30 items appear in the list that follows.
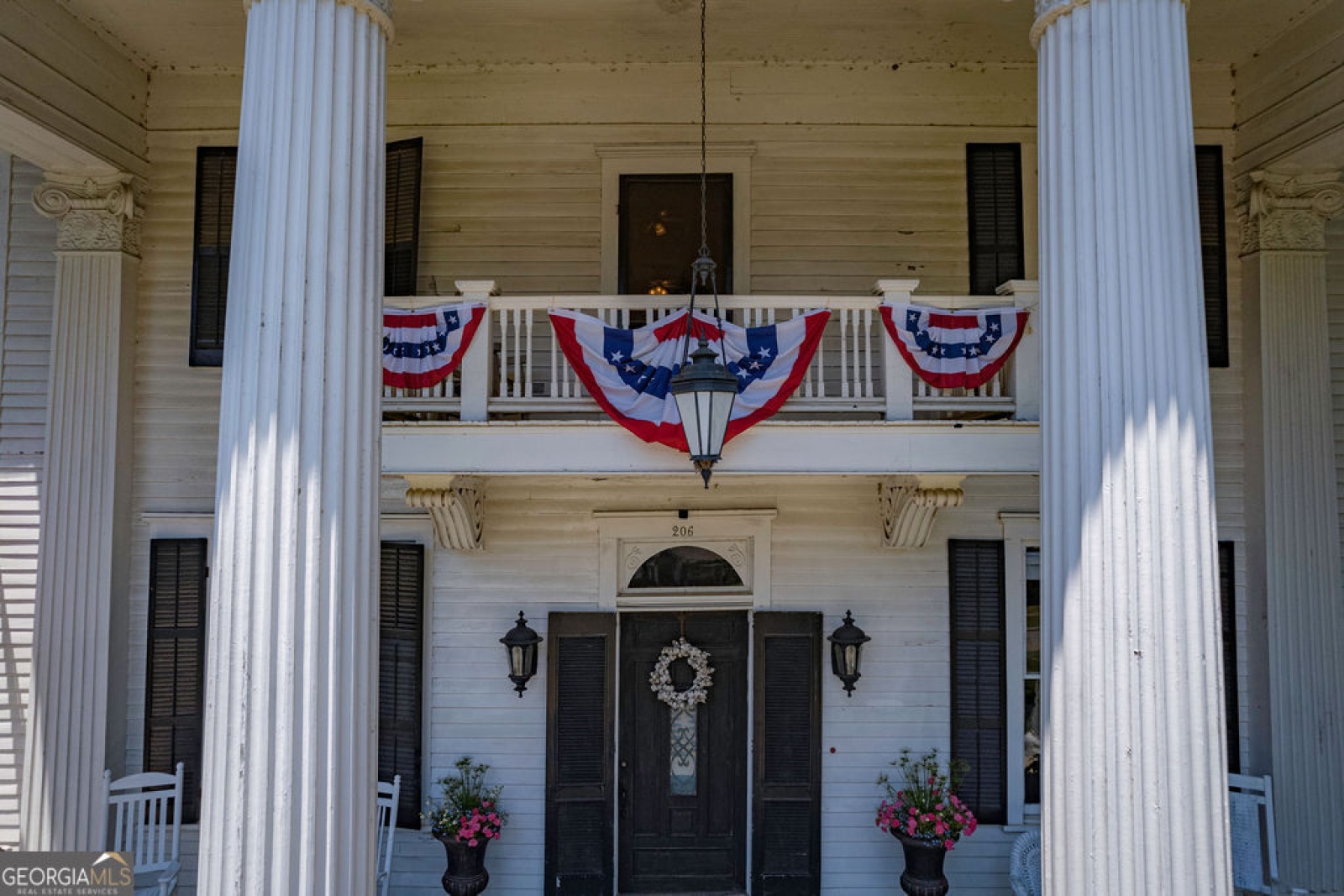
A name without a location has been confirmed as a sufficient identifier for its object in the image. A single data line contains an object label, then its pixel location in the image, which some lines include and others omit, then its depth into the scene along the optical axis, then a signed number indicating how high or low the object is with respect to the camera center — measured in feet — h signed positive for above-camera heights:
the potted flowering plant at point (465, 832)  24.45 -7.13
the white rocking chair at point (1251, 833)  24.35 -6.97
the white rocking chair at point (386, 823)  24.09 -7.03
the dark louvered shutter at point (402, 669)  26.12 -3.07
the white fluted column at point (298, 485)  13.33 +1.12
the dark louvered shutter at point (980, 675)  26.35 -3.12
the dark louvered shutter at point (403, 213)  26.73 +9.97
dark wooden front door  26.61 -5.90
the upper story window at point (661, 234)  27.61 +9.70
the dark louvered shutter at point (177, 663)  26.53 -2.96
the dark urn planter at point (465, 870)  24.43 -8.14
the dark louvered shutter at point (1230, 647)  26.32 -2.24
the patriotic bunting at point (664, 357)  21.90 +4.88
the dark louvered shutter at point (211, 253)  27.37 +8.99
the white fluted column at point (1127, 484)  13.67 +1.27
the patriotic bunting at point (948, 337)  22.58 +5.50
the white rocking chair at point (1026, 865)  23.80 -7.72
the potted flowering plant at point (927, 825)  24.47 -6.87
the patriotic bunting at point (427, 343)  22.66 +5.30
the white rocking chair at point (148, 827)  24.79 -7.27
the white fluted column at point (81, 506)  25.32 +1.47
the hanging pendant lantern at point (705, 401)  19.07 +3.33
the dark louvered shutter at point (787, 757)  26.17 -5.46
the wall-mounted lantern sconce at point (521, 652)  25.70 -2.49
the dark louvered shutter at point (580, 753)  26.04 -5.37
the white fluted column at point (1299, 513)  25.16 +1.50
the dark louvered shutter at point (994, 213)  27.50 +10.35
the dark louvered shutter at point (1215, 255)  27.12 +9.01
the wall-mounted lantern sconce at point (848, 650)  25.75 -2.39
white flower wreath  26.68 -3.30
